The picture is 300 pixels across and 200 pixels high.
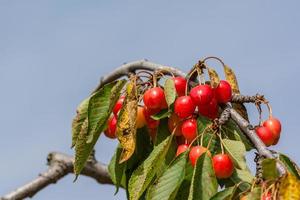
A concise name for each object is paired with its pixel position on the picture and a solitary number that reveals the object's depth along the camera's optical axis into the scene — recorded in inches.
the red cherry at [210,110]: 200.6
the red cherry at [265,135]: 202.0
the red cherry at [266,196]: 157.6
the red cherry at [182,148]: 196.2
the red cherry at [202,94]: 193.1
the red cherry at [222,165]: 186.9
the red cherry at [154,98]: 201.0
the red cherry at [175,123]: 202.1
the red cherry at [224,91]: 200.4
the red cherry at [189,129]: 195.4
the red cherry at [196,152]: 188.0
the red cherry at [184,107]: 196.0
